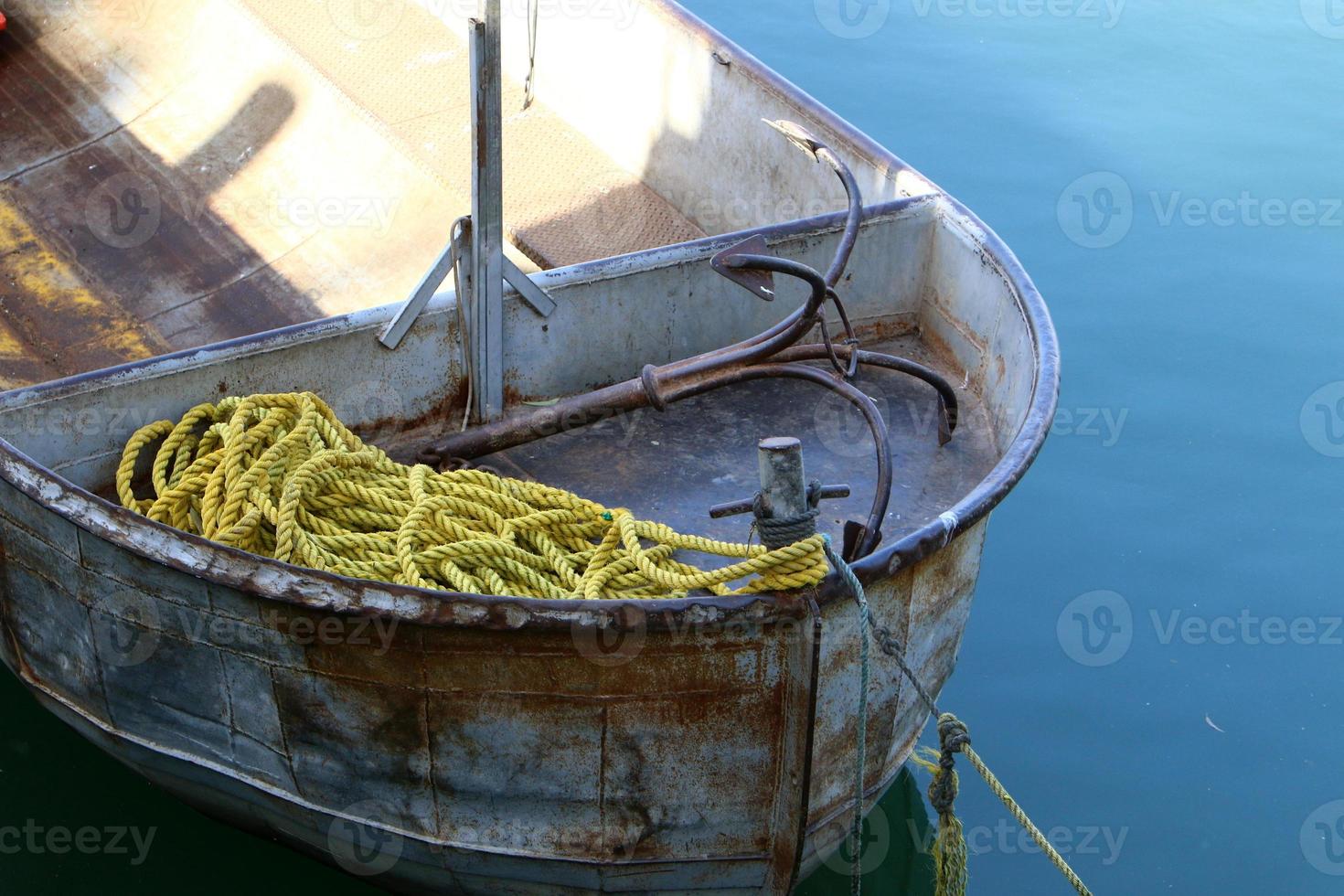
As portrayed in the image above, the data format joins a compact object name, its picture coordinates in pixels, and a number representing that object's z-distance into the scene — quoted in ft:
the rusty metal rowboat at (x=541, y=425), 9.29
